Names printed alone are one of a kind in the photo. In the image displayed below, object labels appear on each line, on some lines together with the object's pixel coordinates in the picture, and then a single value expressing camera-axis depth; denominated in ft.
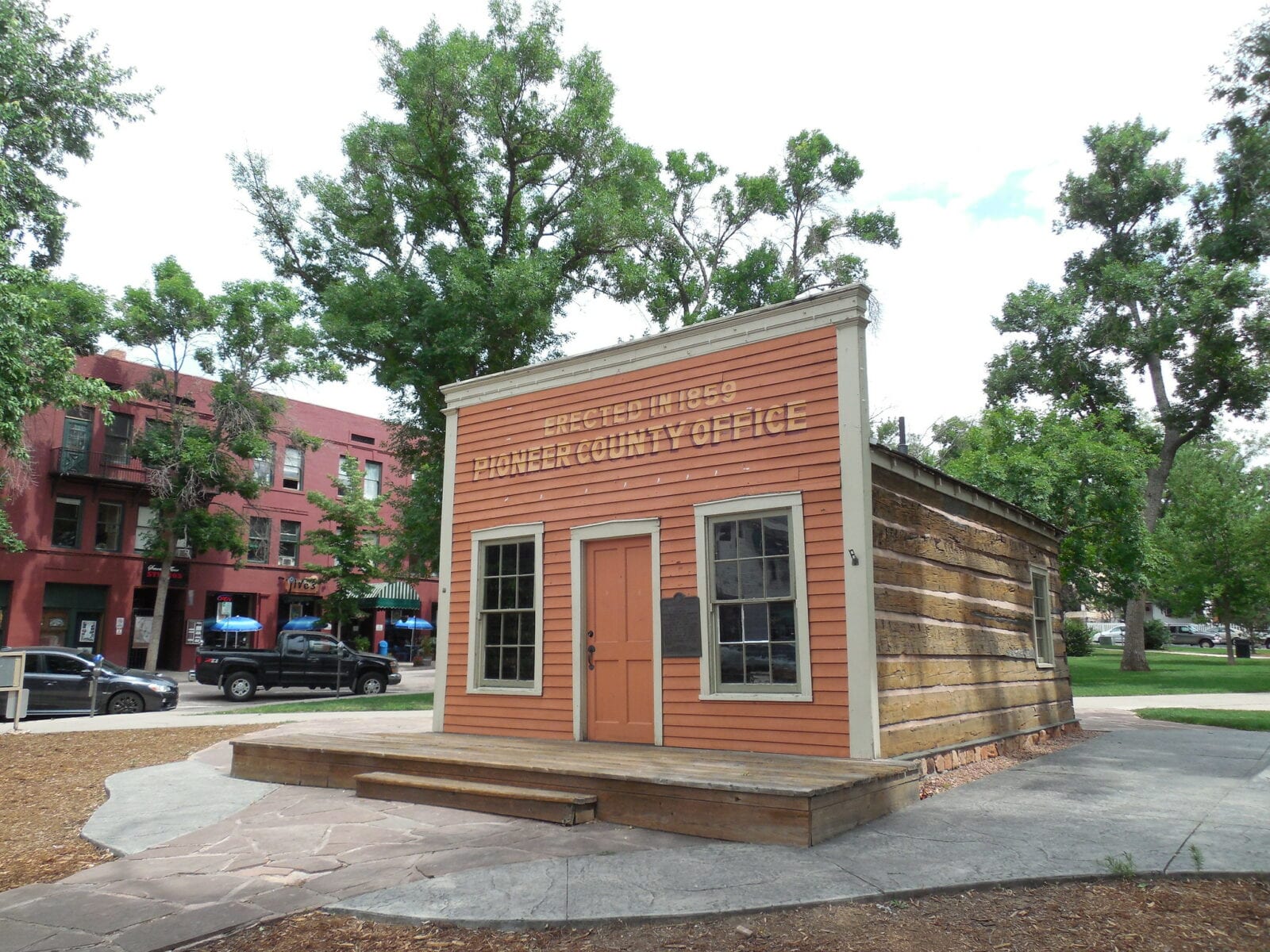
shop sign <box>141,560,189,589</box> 98.68
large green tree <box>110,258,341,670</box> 91.91
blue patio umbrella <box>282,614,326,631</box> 100.83
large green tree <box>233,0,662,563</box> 71.72
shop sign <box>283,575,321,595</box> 112.47
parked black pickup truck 68.64
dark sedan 52.75
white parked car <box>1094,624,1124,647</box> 194.29
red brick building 91.15
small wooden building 24.18
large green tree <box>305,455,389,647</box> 105.29
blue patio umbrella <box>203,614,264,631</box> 93.40
